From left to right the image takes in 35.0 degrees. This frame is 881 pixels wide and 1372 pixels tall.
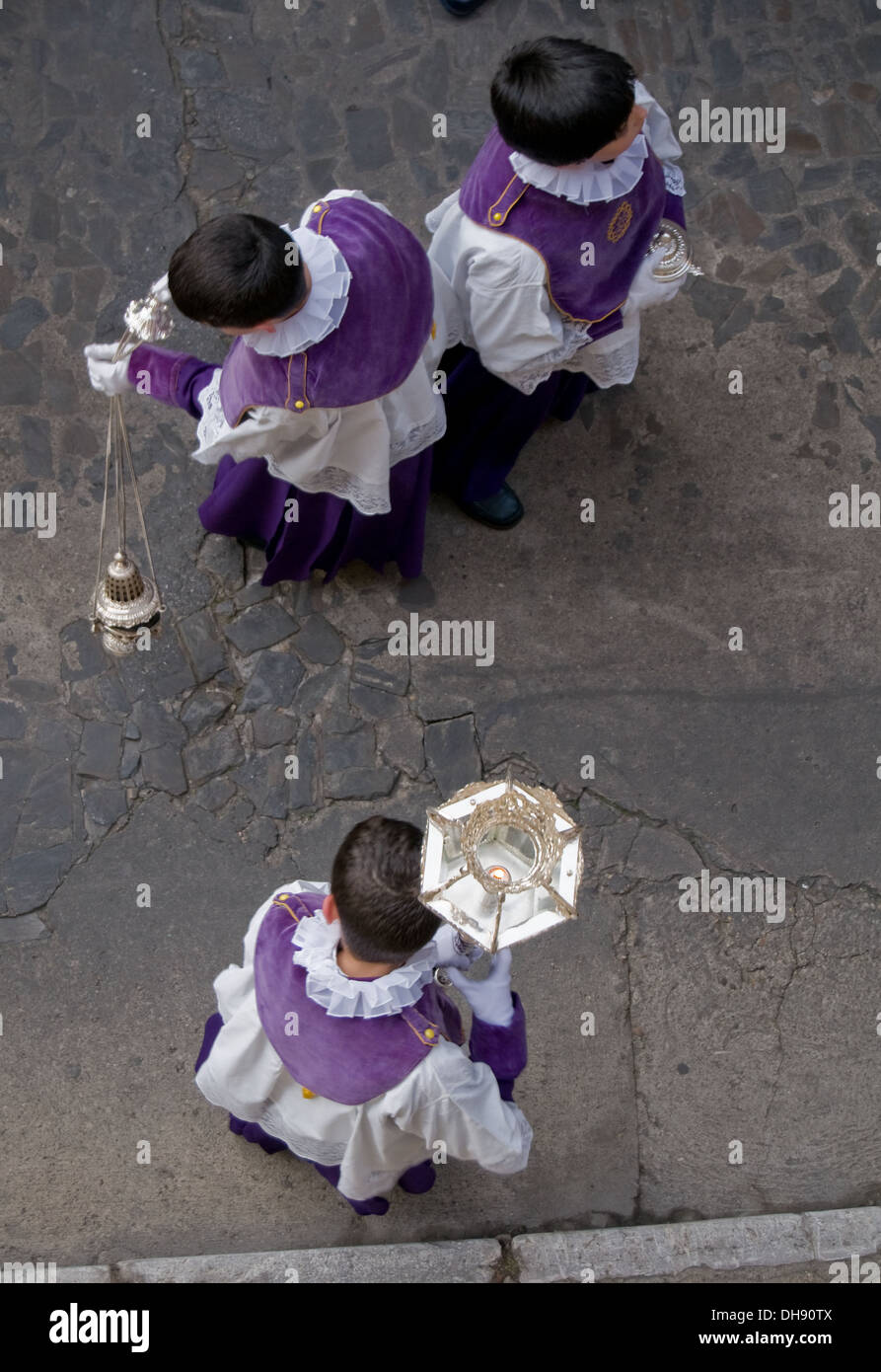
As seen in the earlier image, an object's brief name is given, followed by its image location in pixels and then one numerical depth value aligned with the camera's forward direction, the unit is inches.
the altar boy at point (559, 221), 144.6
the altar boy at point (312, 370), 136.2
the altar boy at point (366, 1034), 120.3
